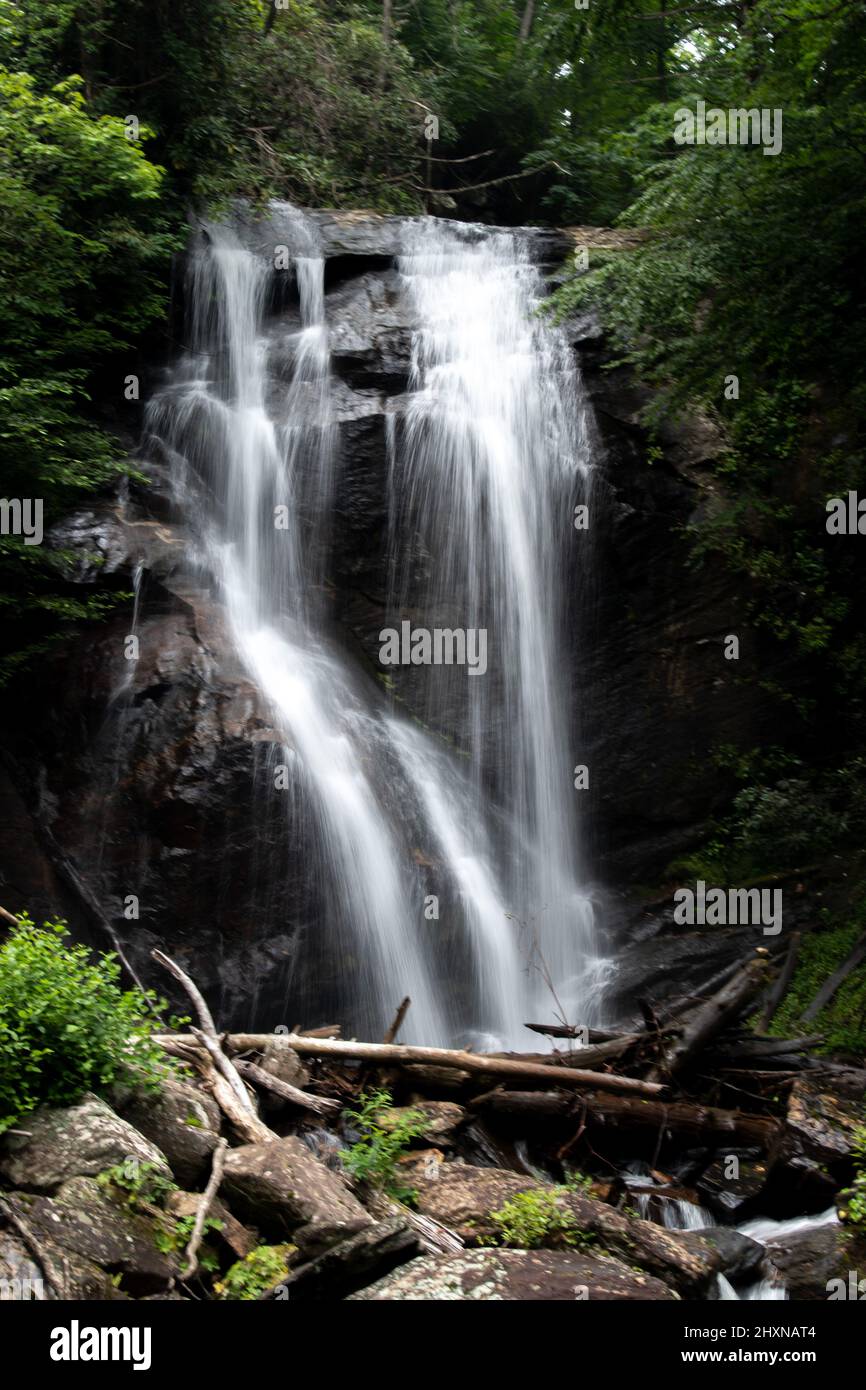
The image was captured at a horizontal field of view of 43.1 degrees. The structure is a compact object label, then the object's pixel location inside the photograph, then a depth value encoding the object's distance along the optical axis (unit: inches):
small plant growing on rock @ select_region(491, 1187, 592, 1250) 215.9
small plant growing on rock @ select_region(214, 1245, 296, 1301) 184.5
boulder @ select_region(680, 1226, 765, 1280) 234.1
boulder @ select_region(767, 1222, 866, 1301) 223.0
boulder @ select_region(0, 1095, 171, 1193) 184.9
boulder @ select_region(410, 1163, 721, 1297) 215.0
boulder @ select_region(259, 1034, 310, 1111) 271.0
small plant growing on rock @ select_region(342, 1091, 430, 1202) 229.8
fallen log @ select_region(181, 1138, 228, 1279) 181.5
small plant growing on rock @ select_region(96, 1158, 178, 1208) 187.6
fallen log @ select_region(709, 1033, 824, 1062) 308.0
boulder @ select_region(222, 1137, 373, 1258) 194.2
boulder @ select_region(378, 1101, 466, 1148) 258.2
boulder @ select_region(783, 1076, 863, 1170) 259.9
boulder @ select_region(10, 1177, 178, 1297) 170.4
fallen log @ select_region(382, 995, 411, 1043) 300.9
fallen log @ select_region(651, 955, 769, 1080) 290.5
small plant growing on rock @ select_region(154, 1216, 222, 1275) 186.2
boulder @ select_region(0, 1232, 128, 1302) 157.2
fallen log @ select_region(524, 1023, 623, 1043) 303.4
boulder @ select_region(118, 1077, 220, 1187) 210.7
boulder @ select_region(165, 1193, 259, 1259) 194.4
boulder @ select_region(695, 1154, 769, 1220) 267.1
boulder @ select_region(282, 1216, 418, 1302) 184.5
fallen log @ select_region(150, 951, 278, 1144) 231.0
